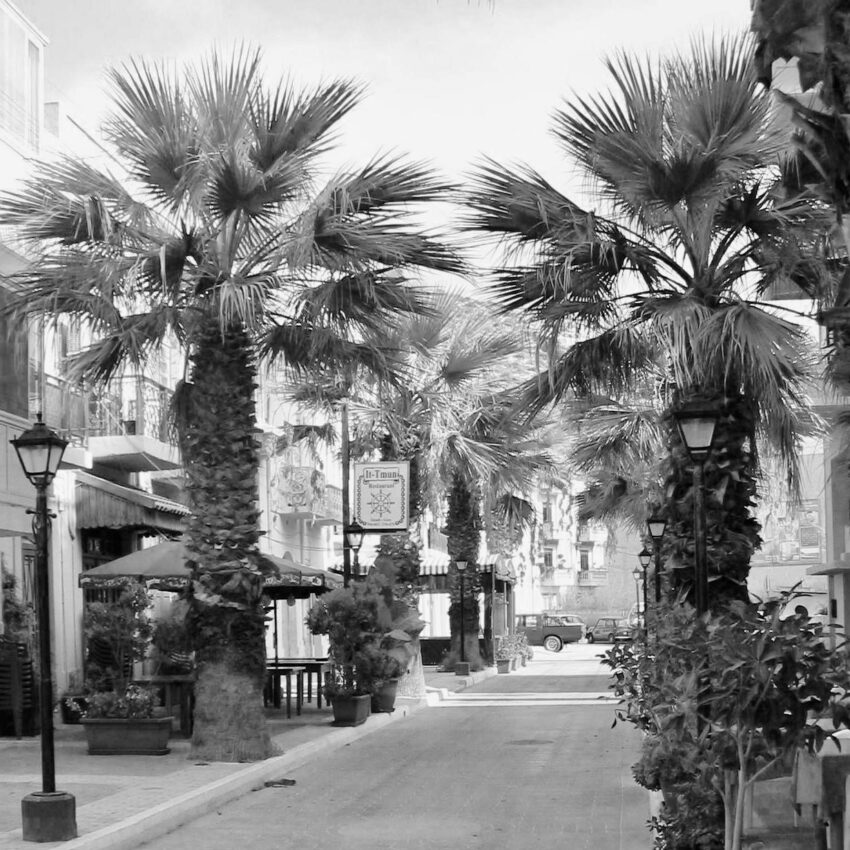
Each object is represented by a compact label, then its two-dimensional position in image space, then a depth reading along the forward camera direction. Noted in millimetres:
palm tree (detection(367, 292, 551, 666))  26156
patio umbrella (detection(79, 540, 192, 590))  18250
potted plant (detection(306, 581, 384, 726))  21109
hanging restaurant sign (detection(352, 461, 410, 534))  23281
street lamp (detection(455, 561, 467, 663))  35562
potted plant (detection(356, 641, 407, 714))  21352
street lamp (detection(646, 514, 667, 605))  24941
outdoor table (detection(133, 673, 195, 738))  18344
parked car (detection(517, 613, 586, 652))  59719
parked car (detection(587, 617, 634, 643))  63438
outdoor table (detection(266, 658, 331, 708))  22734
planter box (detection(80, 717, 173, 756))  15891
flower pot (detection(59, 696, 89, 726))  19922
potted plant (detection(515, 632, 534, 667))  42906
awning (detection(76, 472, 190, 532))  22469
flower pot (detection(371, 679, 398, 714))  22406
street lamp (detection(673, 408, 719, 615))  10828
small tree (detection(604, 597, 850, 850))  6793
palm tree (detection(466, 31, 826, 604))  11633
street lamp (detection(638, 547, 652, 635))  33781
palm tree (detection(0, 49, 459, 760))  14695
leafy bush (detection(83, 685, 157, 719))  16047
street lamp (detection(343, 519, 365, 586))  23641
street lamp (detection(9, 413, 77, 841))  10000
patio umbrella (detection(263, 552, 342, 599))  19719
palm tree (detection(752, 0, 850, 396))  4688
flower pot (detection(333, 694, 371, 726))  20078
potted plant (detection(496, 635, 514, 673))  39688
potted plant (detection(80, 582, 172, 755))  15906
